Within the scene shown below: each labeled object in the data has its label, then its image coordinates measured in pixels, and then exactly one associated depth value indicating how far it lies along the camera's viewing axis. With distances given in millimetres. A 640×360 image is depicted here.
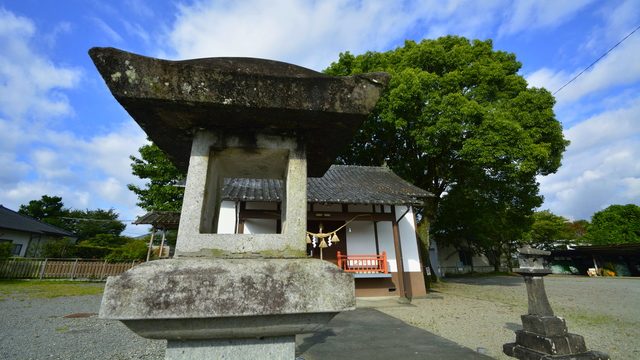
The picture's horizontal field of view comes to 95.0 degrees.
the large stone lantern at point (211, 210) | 1437
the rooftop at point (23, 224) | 21031
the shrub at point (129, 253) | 19203
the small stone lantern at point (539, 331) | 4645
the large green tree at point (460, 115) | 12281
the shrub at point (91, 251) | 21188
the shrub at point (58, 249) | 20078
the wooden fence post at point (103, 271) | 18047
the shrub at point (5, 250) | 16031
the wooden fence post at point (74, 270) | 17531
